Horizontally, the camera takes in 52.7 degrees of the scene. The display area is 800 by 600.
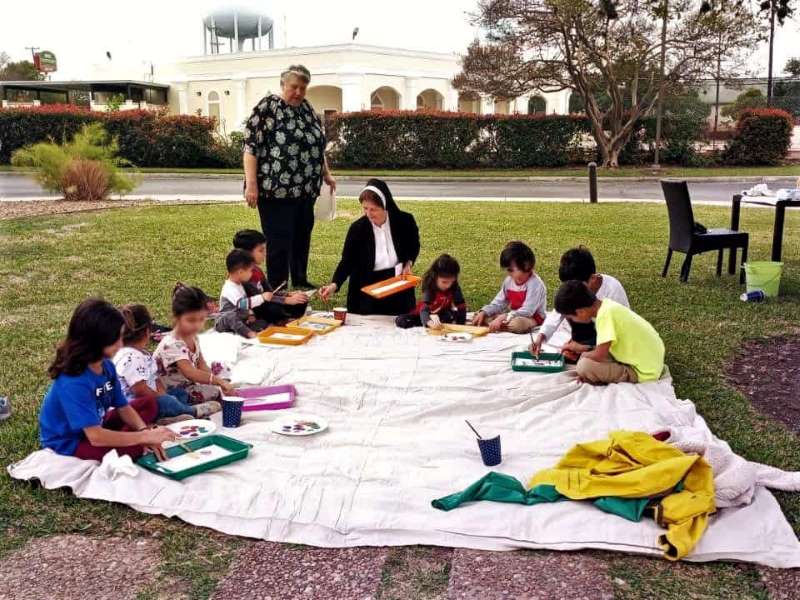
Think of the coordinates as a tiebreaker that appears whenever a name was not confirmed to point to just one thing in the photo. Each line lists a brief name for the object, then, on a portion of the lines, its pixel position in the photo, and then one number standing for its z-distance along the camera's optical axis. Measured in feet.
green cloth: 11.16
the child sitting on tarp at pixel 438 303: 21.98
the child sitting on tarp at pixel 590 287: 18.11
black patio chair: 26.91
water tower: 113.70
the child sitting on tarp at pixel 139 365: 13.96
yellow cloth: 10.63
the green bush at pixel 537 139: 87.30
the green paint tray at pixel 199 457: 12.28
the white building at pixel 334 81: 111.65
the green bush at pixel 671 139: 88.84
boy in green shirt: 16.43
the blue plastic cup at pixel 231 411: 14.47
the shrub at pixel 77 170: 49.60
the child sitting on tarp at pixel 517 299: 21.27
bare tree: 79.46
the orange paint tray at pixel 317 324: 21.47
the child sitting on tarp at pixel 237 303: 21.01
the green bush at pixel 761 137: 85.56
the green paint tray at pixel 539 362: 17.87
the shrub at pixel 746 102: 103.81
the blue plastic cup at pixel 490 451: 12.74
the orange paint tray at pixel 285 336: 20.39
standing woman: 24.66
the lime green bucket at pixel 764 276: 24.53
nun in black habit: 23.70
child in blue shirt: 11.82
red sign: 110.81
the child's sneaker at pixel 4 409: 14.93
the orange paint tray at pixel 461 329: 21.19
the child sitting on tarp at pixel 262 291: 22.03
